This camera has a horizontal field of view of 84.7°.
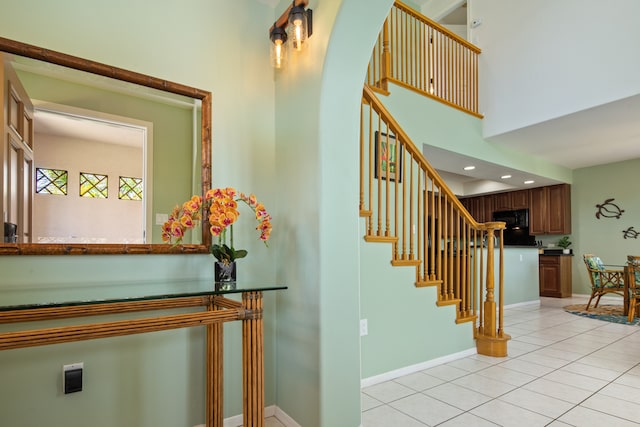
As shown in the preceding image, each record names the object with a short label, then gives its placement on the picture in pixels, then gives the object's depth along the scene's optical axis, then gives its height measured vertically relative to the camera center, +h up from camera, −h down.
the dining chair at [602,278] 5.28 -0.88
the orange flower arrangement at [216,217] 1.74 +0.02
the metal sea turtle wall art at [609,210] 6.77 +0.20
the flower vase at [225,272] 1.80 -0.26
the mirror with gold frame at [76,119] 1.54 +0.44
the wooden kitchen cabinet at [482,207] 8.54 +0.35
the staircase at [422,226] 2.86 -0.04
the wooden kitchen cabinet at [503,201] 8.18 +0.46
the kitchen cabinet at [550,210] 7.36 +0.24
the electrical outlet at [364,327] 2.58 -0.79
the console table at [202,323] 1.14 -0.39
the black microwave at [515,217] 7.98 +0.09
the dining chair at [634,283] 4.61 -0.83
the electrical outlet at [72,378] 1.59 -0.71
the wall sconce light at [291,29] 1.84 +1.07
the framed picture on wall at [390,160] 3.62 +0.65
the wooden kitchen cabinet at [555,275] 7.00 -1.11
